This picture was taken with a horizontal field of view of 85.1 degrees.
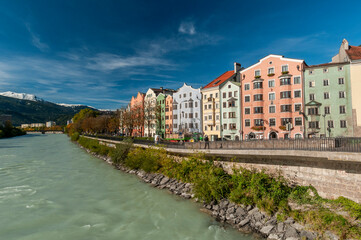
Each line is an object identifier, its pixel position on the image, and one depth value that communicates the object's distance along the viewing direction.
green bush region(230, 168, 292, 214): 13.00
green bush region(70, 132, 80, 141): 92.04
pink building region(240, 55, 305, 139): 36.50
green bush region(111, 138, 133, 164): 32.84
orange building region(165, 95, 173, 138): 59.62
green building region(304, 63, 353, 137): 32.34
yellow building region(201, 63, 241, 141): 46.53
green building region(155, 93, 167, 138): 62.72
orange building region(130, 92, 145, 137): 62.28
